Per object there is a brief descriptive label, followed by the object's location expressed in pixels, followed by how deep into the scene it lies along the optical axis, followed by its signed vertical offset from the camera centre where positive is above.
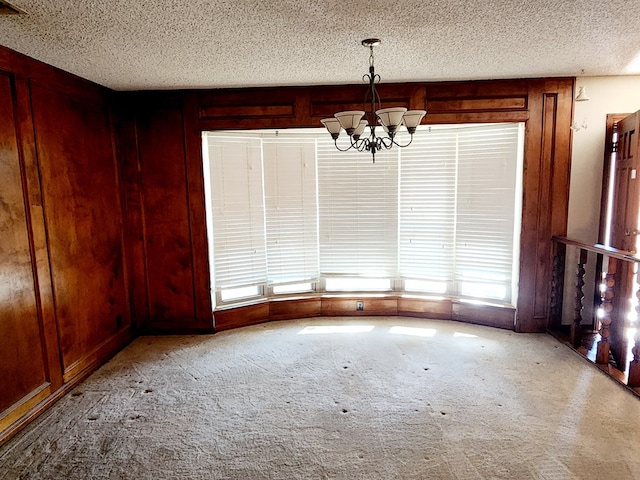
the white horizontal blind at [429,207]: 4.30 -0.13
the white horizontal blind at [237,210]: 4.20 -0.12
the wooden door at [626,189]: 3.29 +0.01
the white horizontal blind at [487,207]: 4.03 -0.14
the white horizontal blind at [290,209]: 4.44 -0.12
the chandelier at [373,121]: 2.33 +0.47
